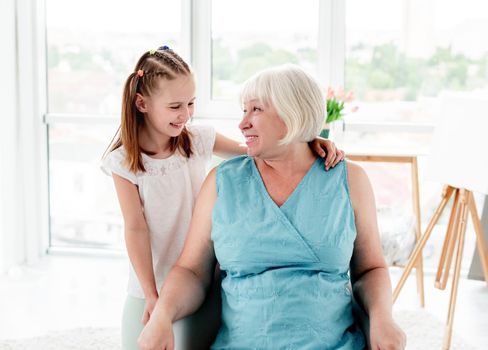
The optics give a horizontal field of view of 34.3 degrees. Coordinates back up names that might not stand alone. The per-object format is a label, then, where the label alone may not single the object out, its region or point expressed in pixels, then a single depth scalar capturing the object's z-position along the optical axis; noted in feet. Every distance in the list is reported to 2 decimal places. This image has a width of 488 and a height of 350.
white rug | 11.19
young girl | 7.19
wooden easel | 11.02
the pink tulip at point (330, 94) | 12.38
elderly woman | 6.70
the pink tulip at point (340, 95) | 12.34
